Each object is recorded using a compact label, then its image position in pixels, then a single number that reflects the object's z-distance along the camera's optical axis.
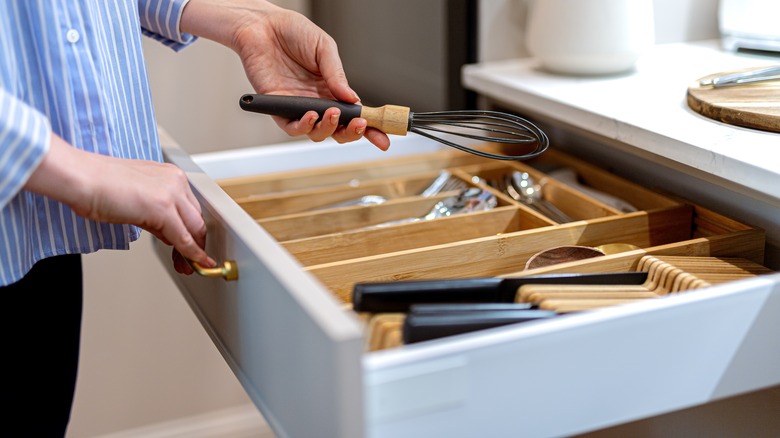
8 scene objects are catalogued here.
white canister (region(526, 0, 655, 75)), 1.07
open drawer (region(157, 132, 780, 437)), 0.53
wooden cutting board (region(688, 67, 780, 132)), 0.83
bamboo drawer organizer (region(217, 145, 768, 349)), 0.76
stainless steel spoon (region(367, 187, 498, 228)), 0.97
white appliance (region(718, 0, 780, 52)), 1.13
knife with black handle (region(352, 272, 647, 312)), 0.63
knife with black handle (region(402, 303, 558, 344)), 0.58
